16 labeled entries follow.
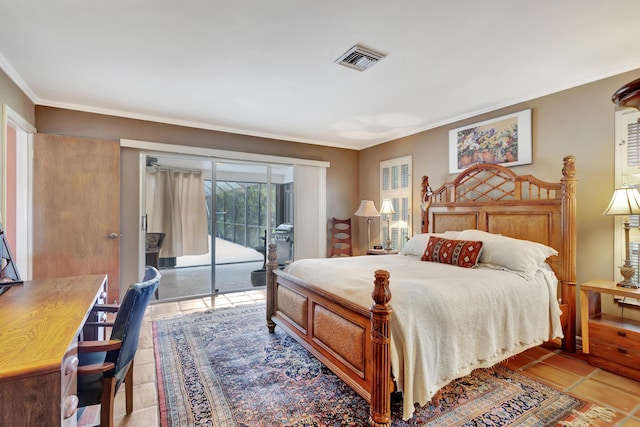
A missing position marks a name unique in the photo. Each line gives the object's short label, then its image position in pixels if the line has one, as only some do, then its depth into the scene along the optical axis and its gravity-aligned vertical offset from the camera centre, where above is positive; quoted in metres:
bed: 1.74 -0.59
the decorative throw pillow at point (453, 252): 2.87 -0.37
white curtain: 4.30 +0.03
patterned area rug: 1.87 -1.23
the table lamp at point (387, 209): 4.91 +0.07
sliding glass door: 4.41 -0.08
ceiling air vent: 2.43 +1.26
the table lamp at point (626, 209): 2.38 +0.04
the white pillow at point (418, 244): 3.53 -0.35
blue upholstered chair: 1.44 -0.69
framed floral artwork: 3.41 +0.85
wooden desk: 0.98 -0.49
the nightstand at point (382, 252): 4.55 -0.57
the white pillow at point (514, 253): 2.62 -0.34
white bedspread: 1.75 -0.67
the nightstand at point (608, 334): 2.32 -0.93
